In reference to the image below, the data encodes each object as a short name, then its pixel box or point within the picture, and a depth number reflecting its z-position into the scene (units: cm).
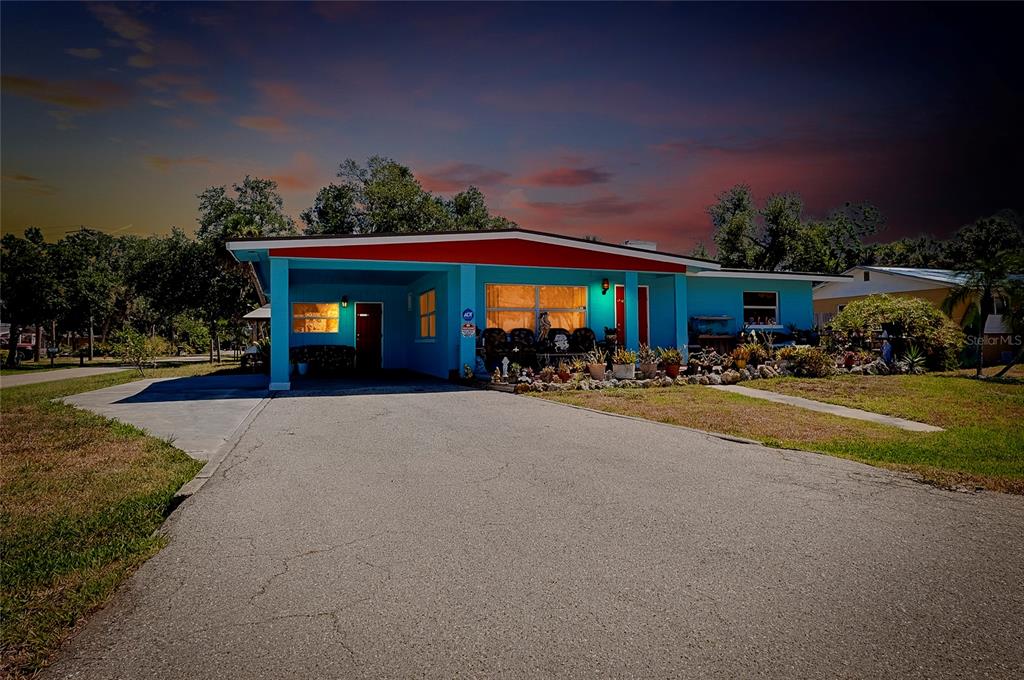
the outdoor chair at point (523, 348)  1516
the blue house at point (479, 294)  1382
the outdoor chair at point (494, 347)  1515
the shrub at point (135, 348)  2016
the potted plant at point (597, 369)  1341
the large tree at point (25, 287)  2852
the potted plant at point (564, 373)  1298
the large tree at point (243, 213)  3088
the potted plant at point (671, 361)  1359
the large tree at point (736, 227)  4188
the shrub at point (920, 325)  1580
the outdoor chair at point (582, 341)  1622
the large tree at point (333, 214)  3909
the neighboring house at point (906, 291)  1961
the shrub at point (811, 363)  1421
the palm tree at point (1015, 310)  1505
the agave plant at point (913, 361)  1522
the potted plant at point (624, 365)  1357
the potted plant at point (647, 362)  1373
